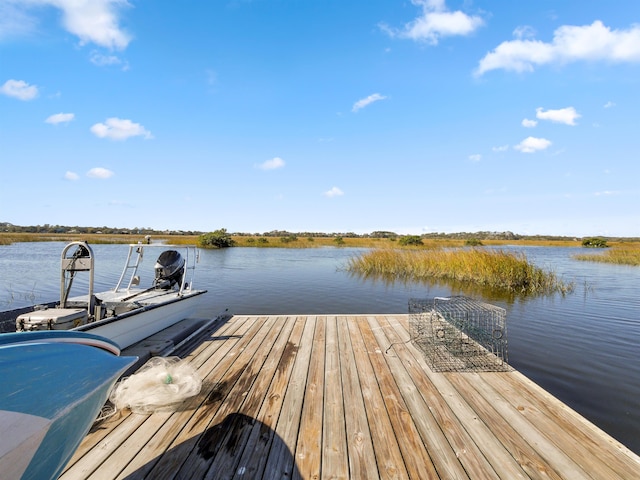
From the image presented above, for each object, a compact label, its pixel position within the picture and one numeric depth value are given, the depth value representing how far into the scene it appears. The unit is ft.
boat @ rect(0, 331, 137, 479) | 5.49
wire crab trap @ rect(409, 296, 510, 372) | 14.56
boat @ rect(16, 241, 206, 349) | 12.82
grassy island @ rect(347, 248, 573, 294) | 44.91
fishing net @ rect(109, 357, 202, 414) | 10.23
